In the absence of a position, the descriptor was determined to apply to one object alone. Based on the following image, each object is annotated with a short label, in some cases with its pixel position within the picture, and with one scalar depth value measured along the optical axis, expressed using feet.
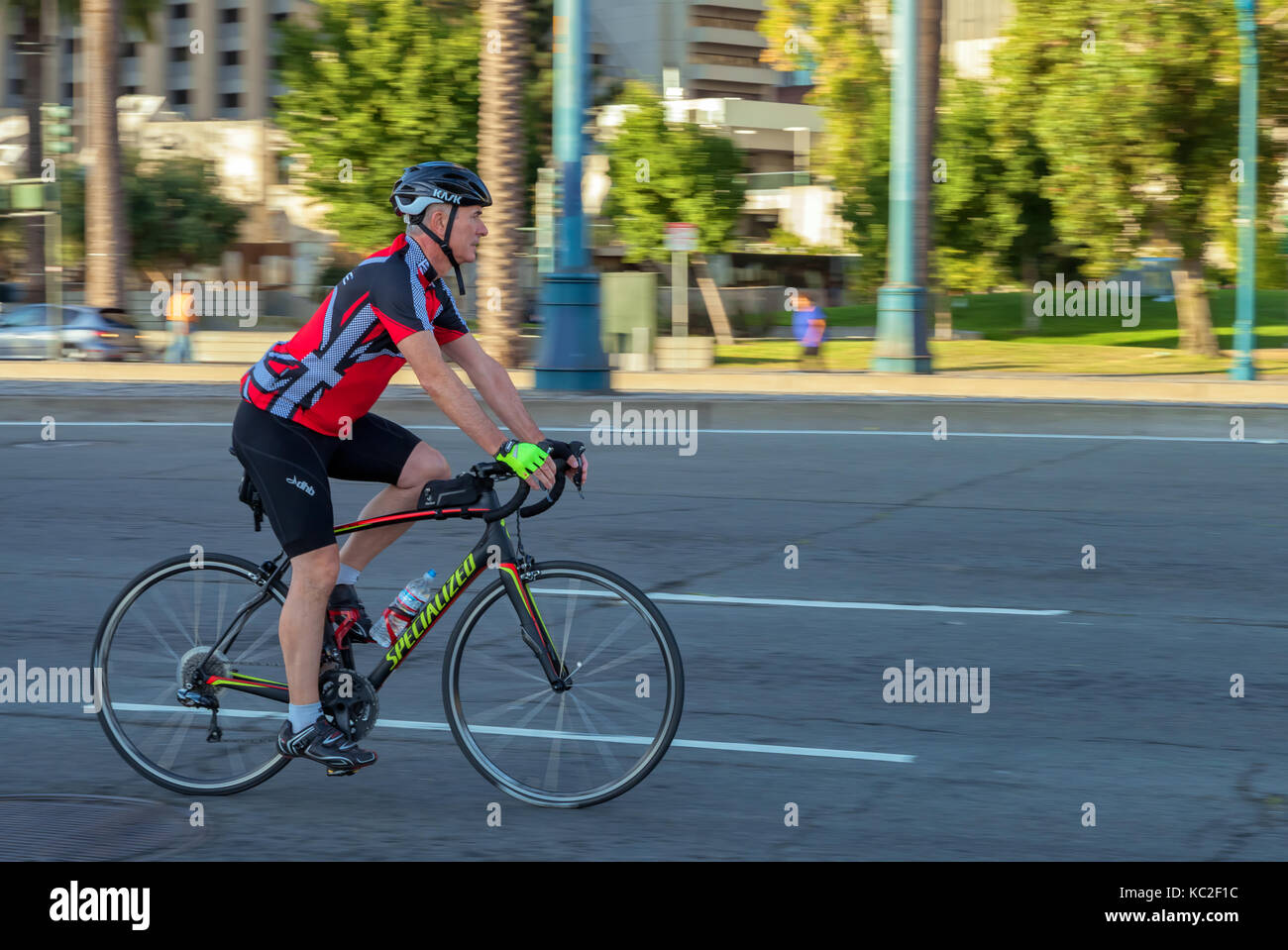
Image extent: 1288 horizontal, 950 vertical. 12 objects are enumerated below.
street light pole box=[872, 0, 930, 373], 71.97
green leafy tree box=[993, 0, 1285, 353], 94.79
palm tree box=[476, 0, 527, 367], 72.02
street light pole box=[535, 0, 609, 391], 63.21
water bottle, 16.71
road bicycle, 16.28
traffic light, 92.99
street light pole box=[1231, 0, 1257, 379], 69.67
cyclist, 15.64
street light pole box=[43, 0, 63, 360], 93.76
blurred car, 104.01
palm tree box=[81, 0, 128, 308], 96.89
